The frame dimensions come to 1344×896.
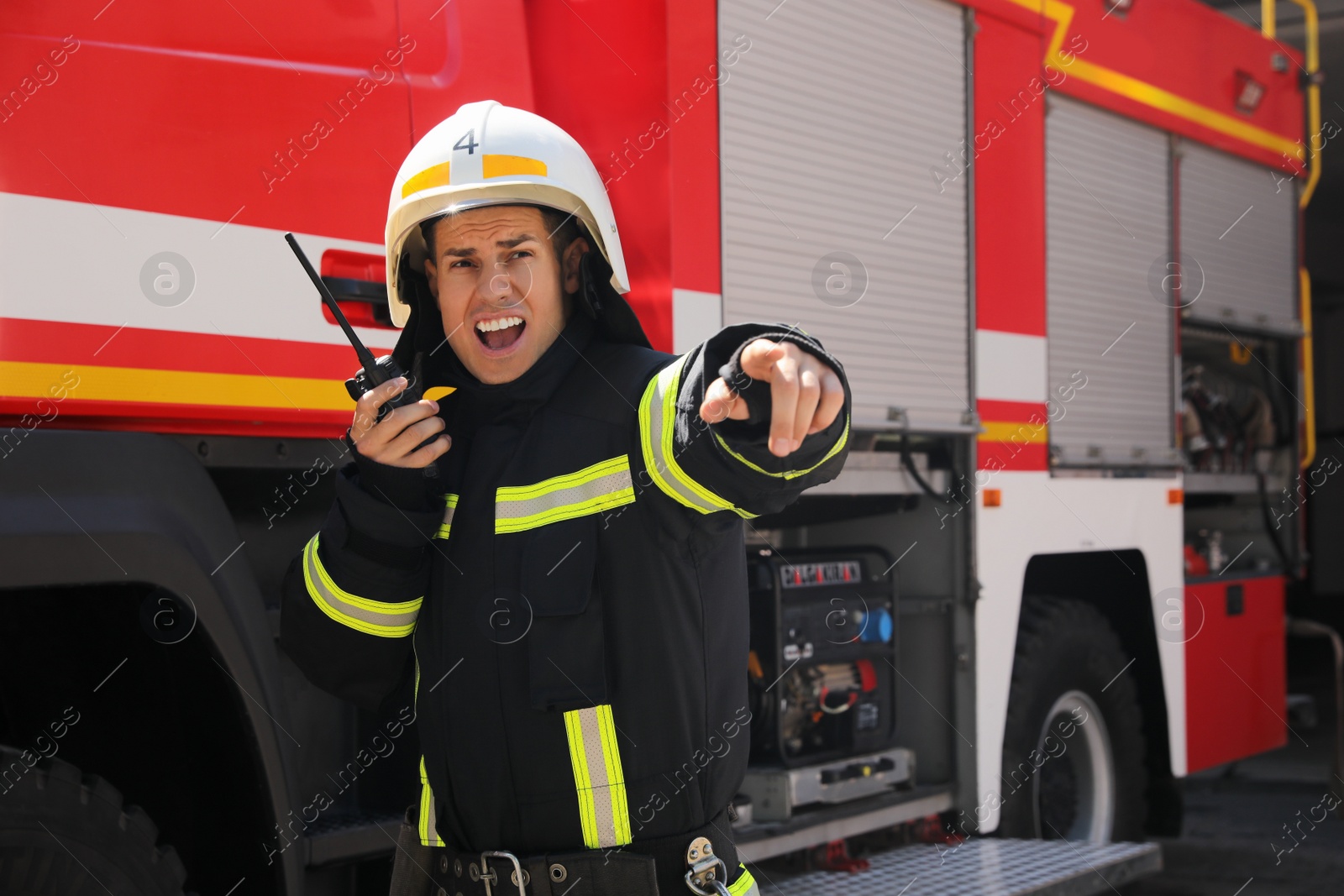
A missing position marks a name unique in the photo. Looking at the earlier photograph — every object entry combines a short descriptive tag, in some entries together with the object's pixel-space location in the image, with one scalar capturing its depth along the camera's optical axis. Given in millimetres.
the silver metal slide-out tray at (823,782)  3592
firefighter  1707
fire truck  2139
